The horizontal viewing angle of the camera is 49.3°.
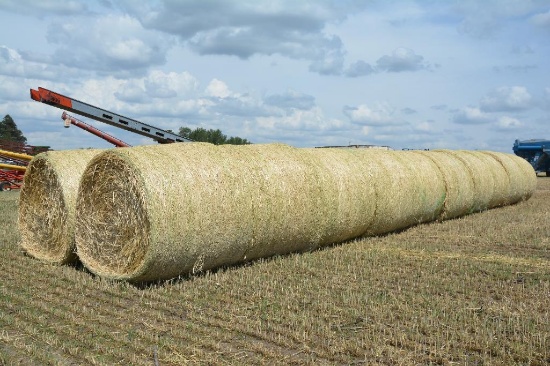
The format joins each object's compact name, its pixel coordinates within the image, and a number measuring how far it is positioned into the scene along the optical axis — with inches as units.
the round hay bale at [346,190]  366.6
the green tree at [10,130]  2244.1
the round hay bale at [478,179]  561.3
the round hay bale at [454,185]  510.0
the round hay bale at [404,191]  420.5
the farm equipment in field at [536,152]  1272.1
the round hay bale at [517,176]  652.1
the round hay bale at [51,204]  329.7
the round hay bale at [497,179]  607.5
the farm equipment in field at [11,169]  805.9
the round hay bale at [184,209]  268.1
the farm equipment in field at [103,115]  644.7
